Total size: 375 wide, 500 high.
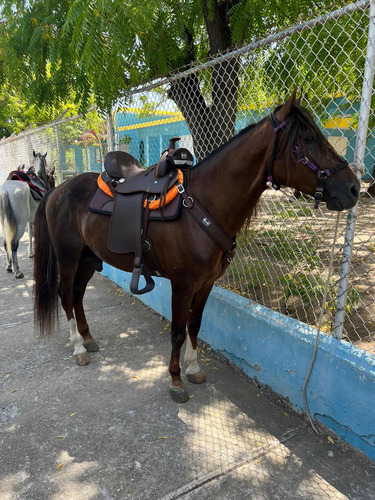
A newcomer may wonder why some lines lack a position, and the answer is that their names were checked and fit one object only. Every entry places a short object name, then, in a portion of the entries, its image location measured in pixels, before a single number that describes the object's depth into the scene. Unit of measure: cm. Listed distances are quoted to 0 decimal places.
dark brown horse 170
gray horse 533
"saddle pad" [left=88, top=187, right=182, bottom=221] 227
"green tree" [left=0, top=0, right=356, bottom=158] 245
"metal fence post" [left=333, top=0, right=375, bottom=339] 178
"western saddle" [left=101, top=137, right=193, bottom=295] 236
